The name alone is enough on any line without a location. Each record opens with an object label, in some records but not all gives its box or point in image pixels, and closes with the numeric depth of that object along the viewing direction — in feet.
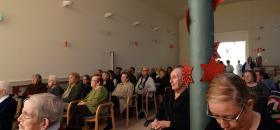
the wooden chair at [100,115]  9.50
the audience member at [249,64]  23.49
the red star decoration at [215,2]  3.66
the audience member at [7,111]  7.42
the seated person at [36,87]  11.83
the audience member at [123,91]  12.87
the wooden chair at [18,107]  9.20
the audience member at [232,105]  2.62
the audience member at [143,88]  14.24
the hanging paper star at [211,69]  3.52
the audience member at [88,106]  9.90
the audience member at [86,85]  11.58
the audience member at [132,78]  15.35
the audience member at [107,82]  13.70
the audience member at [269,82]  11.01
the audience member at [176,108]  5.76
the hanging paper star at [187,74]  3.77
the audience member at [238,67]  26.51
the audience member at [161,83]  15.78
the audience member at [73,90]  11.14
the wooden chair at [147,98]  13.99
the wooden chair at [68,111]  9.96
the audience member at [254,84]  8.62
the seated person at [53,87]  11.69
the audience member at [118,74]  16.24
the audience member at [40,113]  3.58
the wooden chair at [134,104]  12.10
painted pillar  3.59
